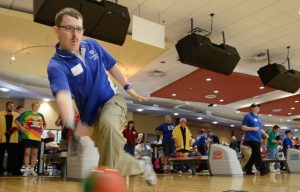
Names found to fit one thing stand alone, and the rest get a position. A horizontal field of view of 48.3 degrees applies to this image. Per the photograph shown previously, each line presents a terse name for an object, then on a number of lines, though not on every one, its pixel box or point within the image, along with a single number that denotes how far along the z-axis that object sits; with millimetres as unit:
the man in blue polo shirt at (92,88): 1901
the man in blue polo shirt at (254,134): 7020
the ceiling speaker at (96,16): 4988
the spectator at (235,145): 12523
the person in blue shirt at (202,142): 10258
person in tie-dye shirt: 6766
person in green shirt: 10016
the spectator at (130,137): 8805
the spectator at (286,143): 11041
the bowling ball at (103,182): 1233
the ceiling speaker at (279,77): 8758
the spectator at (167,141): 9109
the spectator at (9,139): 7160
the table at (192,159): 7695
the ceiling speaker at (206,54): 7051
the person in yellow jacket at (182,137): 8805
